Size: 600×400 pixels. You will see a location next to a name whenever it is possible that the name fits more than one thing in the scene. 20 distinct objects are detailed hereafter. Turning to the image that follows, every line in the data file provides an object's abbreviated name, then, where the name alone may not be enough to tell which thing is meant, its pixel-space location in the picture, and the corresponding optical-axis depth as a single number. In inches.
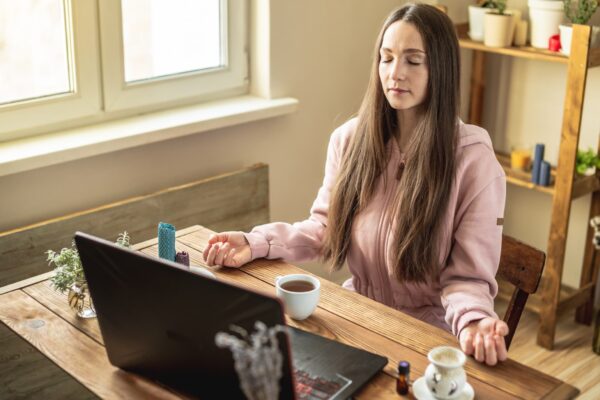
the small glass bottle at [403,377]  54.7
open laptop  47.1
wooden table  56.1
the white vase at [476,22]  123.6
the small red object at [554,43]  116.5
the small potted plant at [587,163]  118.6
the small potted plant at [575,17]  111.1
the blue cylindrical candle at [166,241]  69.3
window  95.8
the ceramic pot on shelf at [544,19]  116.4
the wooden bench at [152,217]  93.0
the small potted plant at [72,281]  65.5
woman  71.6
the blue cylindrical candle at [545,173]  120.4
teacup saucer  53.9
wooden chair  72.2
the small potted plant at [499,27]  119.3
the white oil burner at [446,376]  53.4
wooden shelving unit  109.7
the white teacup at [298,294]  63.8
